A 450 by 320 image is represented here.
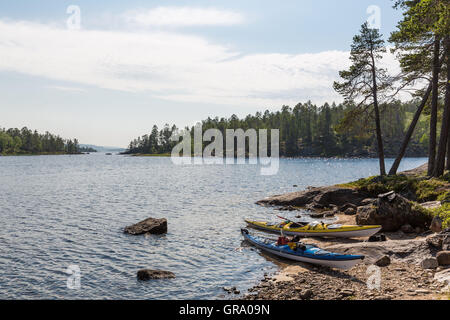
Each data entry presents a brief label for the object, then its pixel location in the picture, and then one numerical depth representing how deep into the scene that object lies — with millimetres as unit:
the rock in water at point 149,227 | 23547
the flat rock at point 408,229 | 19203
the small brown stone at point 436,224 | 17156
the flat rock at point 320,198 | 31750
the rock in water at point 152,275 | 15562
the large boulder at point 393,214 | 19453
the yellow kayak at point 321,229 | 19934
